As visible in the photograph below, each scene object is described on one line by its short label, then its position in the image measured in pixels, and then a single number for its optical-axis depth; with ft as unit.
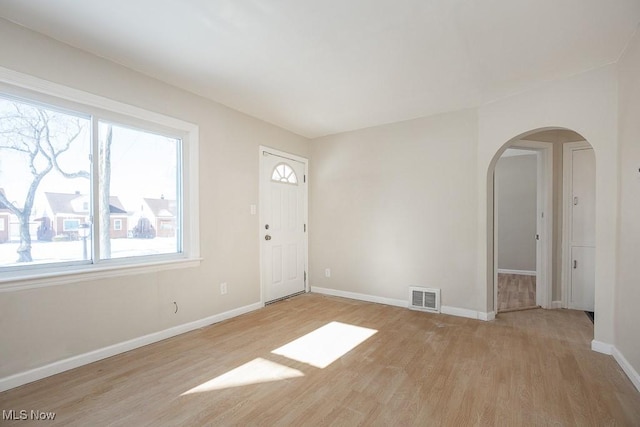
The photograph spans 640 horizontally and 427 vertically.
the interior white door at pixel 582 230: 12.41
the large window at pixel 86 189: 7.31
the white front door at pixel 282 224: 13.80
